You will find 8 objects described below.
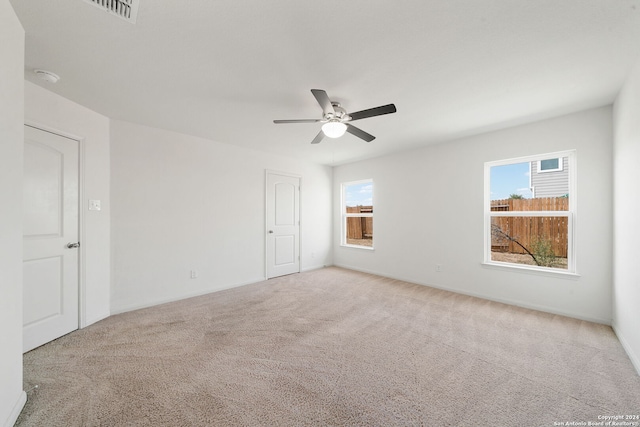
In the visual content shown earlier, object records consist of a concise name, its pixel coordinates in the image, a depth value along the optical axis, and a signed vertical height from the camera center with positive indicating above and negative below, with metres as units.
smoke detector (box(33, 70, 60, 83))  2.07 +1.18
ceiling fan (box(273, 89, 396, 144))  2.21 +0.95
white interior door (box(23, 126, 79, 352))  2.27 -0.24
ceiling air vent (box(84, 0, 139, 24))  1.40 +1.20
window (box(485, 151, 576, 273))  3.11 +0.01
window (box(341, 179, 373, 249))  5.41 -0.01
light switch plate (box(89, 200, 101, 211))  2.82 +0.09
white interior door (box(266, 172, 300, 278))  4.73 -0.22
